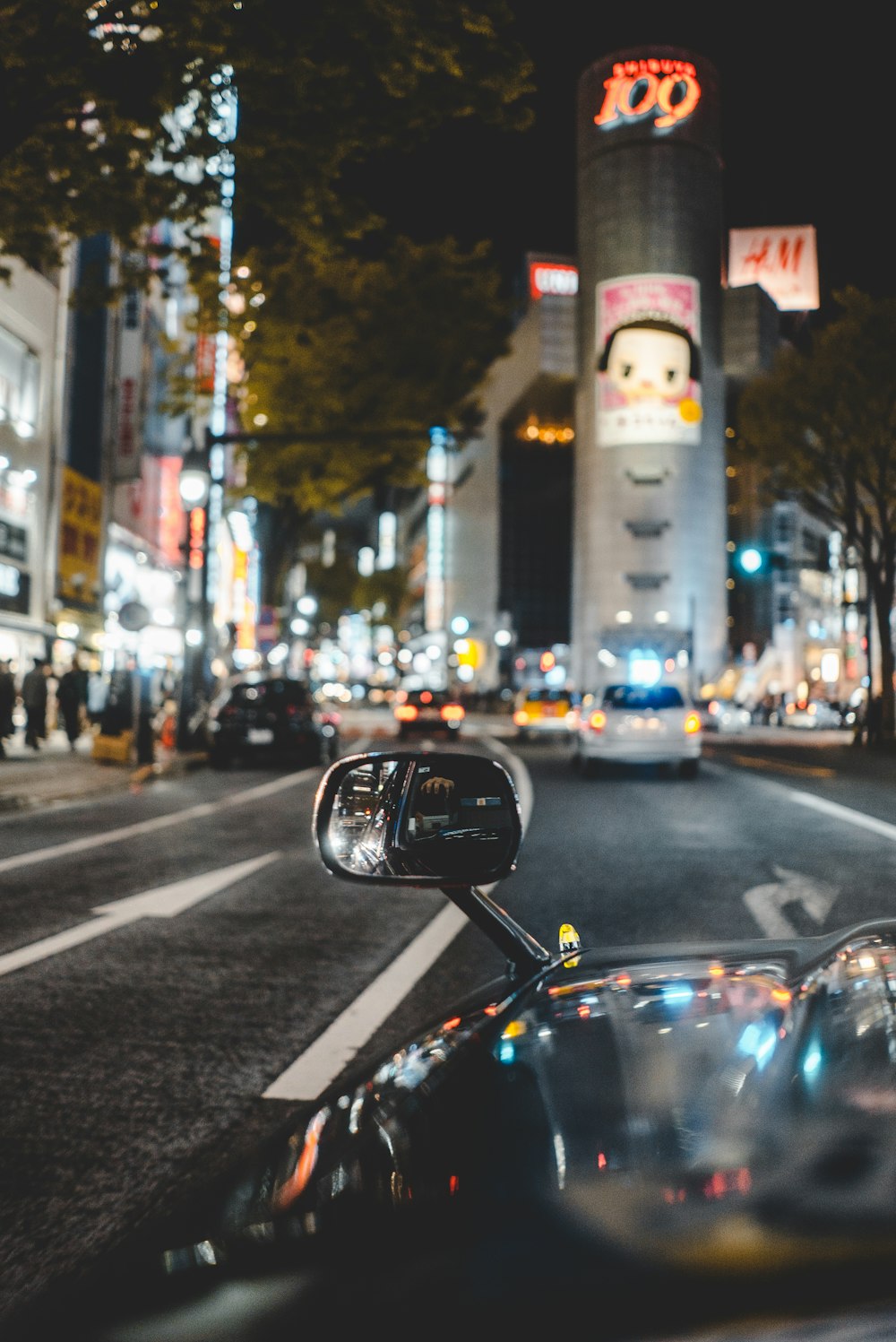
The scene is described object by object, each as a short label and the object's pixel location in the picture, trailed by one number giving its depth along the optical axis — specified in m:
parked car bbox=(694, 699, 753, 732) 44.50
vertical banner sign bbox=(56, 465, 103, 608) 29.62
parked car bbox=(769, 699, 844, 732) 49.53
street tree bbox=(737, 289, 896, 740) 30.78
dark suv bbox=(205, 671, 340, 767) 20.56
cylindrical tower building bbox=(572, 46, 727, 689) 86.25
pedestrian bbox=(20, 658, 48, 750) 23.78
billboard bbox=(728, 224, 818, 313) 98.12
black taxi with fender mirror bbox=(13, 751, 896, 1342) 0.92
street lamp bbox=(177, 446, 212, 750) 23.03
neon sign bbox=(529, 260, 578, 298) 104.88
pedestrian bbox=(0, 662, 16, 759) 21.97
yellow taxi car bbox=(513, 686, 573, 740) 35.50
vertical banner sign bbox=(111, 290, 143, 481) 33.09
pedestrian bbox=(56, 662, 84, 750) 25.58
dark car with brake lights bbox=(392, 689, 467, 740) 32.59
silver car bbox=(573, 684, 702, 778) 18.03
